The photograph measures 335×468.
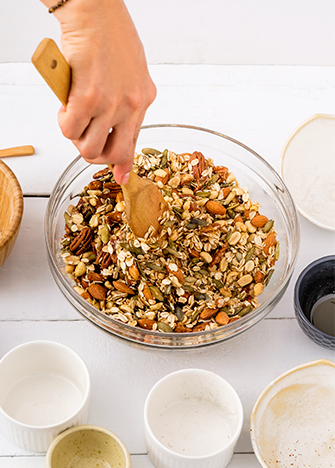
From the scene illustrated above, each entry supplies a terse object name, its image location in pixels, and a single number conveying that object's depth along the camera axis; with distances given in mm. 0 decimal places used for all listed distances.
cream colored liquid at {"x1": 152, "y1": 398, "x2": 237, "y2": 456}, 934
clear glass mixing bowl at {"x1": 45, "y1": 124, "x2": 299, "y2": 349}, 919
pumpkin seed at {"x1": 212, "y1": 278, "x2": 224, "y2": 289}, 1020
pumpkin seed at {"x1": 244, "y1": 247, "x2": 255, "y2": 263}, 1042
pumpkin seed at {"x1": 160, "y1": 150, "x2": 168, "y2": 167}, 1128
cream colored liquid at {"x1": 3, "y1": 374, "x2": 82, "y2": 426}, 942
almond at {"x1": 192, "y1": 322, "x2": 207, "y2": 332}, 964
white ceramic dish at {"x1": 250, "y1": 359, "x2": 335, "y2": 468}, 937
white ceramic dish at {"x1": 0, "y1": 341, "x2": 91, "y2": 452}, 911
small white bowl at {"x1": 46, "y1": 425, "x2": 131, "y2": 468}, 867
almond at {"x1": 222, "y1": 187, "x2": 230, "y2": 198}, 1106
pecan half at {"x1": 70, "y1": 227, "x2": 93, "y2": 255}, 1031
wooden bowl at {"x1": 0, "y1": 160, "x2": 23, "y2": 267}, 973
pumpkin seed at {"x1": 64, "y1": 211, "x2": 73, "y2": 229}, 1058
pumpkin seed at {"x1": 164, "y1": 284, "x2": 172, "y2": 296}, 990
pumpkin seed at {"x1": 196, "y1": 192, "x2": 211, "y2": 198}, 1098
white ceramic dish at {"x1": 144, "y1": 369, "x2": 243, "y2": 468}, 925
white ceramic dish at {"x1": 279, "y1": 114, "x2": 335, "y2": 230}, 1215
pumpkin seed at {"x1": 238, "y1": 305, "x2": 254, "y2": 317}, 977
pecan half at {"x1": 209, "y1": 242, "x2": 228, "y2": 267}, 1037
